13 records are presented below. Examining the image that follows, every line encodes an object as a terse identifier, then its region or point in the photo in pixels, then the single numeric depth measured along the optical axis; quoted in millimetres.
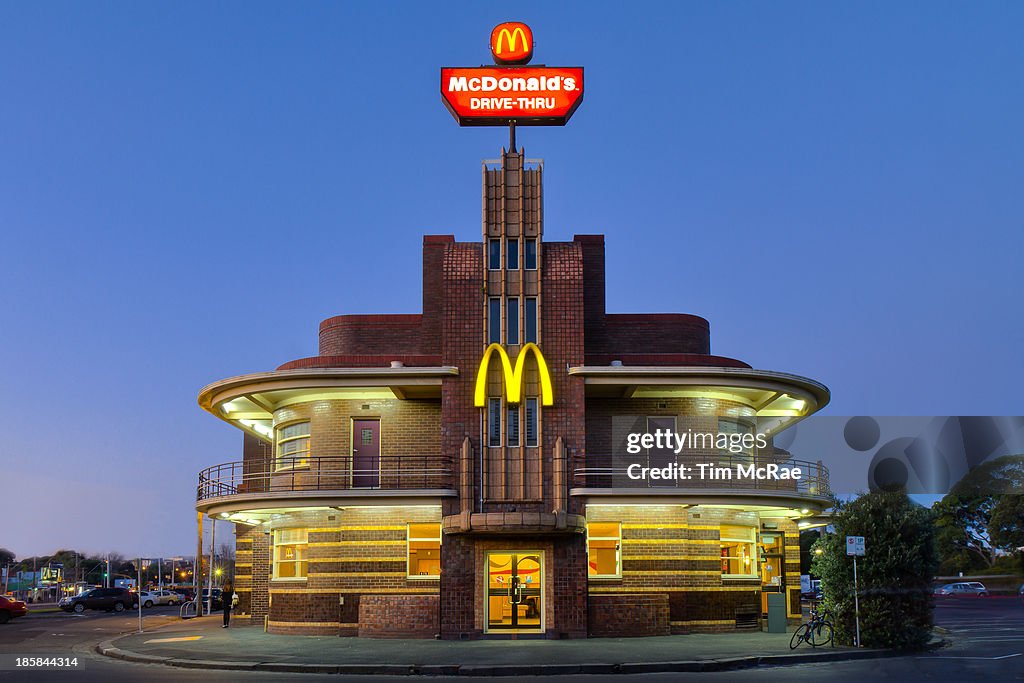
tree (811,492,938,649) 24031
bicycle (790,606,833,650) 23984
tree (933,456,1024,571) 66125
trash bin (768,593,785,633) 29859
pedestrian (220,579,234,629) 34906
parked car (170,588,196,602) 70488
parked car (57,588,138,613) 60731
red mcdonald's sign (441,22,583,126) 32938
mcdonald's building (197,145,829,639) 28734
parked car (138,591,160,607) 68938
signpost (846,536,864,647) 23969
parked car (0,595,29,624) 46062
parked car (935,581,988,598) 63656
